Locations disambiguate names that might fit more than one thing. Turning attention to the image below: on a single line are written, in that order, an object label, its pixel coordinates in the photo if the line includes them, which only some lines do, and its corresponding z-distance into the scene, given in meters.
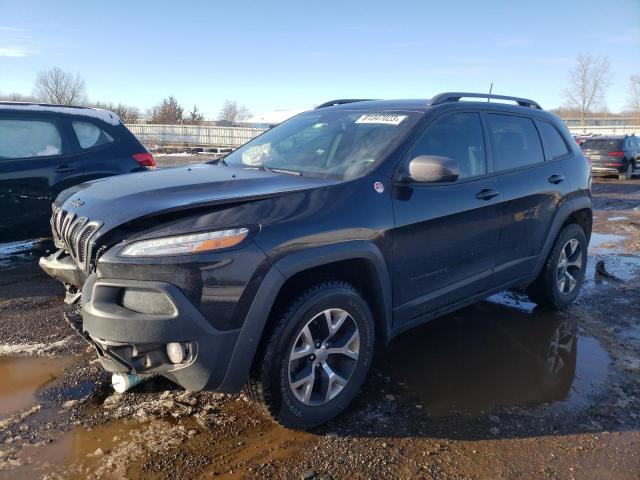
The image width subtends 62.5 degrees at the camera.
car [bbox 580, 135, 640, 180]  17.94
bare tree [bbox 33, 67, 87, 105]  51.81
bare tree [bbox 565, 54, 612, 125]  51.50
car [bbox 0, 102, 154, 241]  5.51
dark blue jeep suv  2.46
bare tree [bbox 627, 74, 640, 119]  53.88
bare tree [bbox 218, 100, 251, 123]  79.44
